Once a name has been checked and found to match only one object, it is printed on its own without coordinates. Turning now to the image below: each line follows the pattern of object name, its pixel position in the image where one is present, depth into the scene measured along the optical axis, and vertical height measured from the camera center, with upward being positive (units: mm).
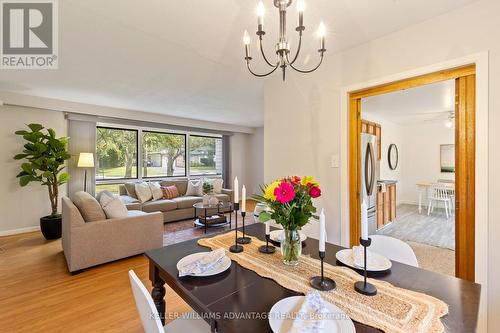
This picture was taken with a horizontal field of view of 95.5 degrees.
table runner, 769 -528
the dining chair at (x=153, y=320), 807 -583
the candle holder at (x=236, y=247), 1393 -516
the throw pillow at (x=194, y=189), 5590 -580
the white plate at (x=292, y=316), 734 -524
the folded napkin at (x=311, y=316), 716 -501
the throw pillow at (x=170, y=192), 5070 -582
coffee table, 4281 -1048
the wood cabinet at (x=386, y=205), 3818 -708
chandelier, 1273 +752
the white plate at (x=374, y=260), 1127 -510
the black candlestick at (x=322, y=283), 978 -525
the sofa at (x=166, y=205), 4430 -778
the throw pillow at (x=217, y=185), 5746 -484
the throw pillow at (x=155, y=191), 4854 -544
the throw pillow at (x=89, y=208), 2682 -503
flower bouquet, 1131 -213
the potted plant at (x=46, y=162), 3617 +75
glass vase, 1188 -433
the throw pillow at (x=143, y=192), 4629 -535
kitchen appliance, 2865 -145
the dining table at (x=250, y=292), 790 -542
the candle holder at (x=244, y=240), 1547 -517
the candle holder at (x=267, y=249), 1371 -514
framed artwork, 2739 +91
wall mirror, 4473 +186
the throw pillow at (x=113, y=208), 2850 -527
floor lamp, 4170 +120
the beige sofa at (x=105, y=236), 2521 -860
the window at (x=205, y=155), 6605 +330
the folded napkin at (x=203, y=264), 1094 -498
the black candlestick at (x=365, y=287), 923 -518
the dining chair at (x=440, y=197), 2866 -472
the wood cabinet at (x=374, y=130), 3579 +607
